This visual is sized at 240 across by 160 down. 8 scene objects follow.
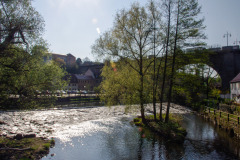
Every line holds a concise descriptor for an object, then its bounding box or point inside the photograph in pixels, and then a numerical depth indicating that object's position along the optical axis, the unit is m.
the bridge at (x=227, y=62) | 57.81
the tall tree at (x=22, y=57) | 14.09
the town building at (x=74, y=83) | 108.50
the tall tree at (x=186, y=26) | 20.53
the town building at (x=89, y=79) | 111.17
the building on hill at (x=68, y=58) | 176.00
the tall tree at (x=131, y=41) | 23.08
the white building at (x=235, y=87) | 48.91
